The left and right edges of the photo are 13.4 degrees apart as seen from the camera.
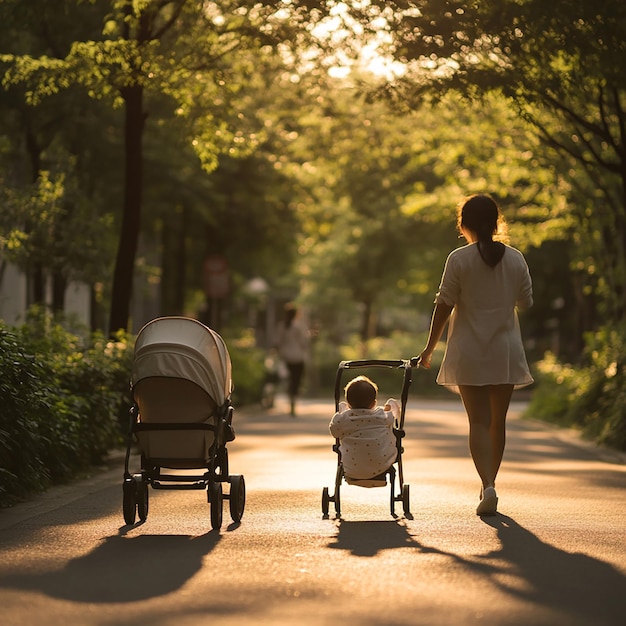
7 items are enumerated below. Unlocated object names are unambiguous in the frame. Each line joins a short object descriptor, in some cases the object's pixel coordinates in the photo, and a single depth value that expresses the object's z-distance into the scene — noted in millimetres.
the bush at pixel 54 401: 18278
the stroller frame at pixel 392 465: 16154
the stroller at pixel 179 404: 15451
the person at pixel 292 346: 45185
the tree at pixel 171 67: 27451
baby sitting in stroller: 16141
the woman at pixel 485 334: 16619
